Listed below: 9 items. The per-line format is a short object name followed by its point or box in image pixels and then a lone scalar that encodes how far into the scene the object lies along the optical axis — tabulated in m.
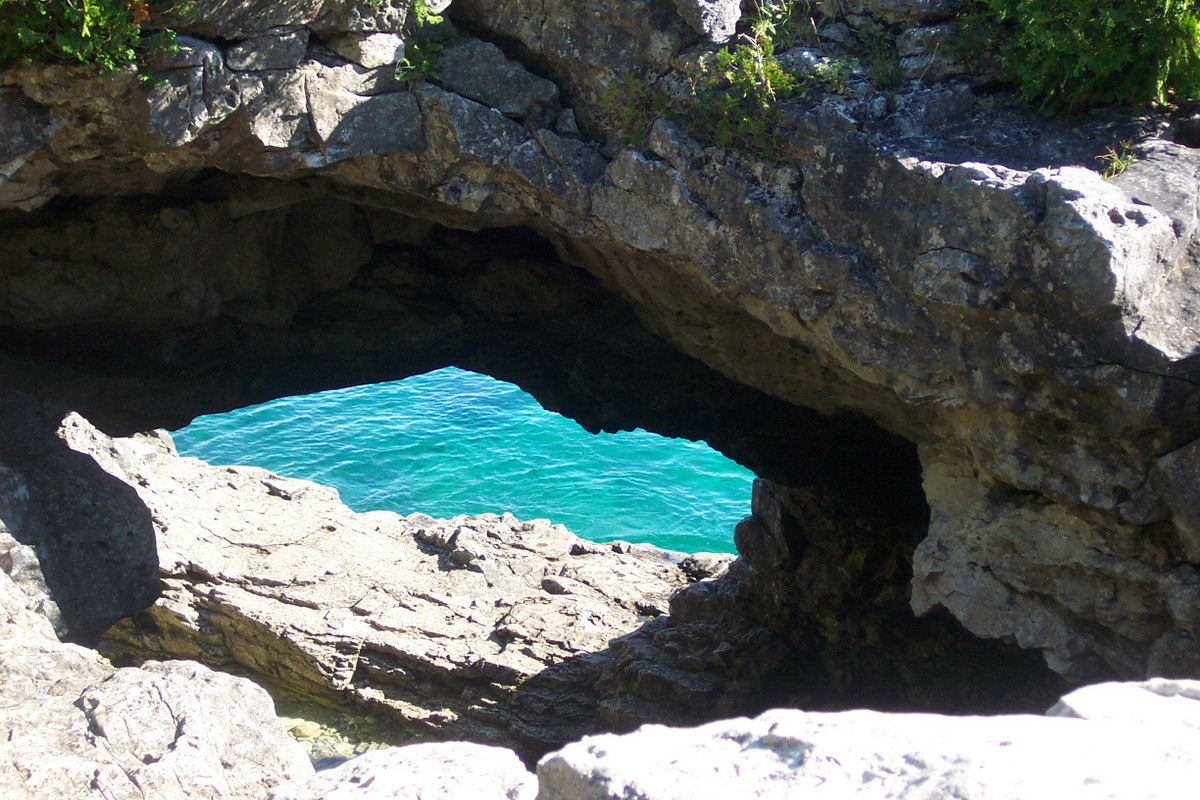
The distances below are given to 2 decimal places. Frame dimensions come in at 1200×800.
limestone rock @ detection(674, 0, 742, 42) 5.60
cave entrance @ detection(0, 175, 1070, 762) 7.75
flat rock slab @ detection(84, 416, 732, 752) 9.50
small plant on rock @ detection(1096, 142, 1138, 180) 4.85
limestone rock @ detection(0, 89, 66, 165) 5.55
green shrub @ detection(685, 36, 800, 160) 5.57
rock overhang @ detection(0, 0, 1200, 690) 4.70
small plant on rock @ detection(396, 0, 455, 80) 6.06
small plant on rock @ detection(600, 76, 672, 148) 5.88
